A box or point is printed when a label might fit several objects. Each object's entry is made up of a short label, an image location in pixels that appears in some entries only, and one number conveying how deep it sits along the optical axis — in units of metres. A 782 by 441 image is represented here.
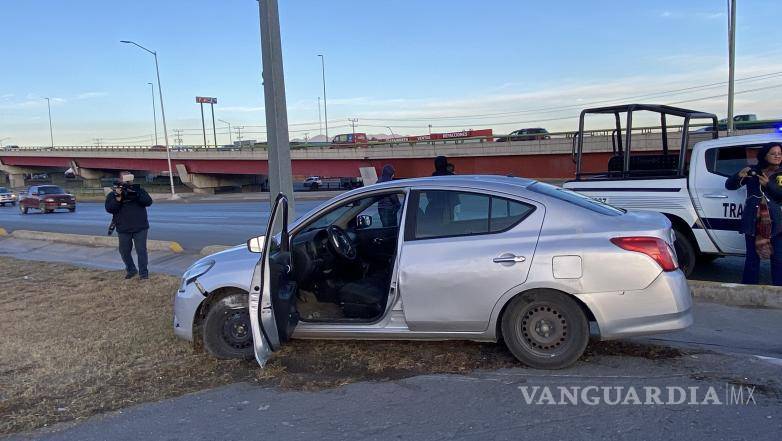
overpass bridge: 38.00
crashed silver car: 4.35
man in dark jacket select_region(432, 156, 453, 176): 9.02
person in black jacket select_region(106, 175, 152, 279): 8.80
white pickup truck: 7.33
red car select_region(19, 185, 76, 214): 33.28
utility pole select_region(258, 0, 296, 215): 7.77
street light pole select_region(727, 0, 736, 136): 22.33
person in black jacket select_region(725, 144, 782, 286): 6.50
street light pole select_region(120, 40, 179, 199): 50.57
